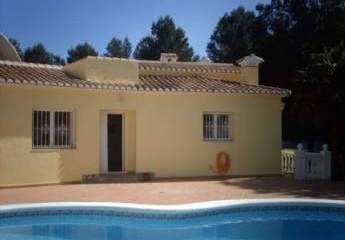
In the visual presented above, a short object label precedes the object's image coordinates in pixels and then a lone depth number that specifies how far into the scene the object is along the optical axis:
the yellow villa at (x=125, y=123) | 17.17
